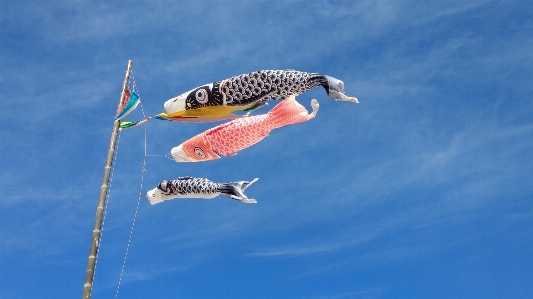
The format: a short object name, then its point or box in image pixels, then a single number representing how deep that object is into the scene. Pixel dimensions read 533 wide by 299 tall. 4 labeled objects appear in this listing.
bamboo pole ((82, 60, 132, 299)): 8.47
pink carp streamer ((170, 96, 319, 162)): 11.04
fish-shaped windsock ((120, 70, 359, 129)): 10.68
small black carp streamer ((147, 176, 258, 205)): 12.05
